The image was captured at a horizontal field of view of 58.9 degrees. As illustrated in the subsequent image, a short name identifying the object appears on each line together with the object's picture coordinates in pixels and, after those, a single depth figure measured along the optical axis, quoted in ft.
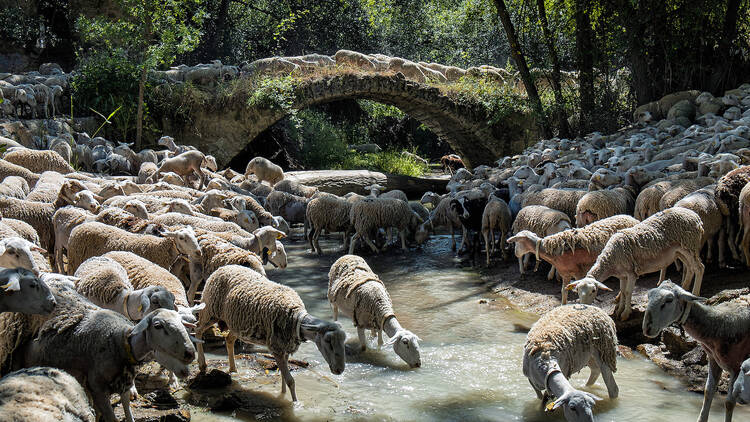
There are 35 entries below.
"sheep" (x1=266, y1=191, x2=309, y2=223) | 48.78
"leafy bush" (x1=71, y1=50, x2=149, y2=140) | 59.72
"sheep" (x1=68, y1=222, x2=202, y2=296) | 24.39
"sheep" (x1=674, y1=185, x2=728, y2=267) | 27.02
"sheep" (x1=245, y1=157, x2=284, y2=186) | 56.44
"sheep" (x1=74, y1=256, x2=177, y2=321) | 17.51
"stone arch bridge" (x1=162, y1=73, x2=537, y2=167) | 66.13
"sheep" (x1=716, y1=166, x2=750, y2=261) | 27.40
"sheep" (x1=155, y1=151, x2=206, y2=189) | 47.55
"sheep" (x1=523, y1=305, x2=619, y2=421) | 16.58
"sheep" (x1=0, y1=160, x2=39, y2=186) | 36.19
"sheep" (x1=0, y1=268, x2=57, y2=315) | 14.06
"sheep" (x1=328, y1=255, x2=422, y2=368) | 20.29
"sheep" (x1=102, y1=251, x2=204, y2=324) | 20.36
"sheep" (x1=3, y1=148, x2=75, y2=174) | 40.34
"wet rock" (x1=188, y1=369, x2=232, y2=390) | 19.27
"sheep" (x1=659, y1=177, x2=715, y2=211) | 29.07
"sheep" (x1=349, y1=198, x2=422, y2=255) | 40.86
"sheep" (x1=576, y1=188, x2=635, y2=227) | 31.60
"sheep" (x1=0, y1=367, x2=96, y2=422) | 11.32
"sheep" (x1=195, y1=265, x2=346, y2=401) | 18.04
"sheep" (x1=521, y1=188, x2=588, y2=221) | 35.12
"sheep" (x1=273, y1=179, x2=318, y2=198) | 51.75
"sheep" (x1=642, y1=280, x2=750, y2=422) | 16.84
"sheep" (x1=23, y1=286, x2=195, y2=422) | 14.57
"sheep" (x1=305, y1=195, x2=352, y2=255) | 42.78
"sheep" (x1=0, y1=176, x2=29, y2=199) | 31.17
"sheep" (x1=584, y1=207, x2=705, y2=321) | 24.61
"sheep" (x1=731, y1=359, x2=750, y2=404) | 13.94
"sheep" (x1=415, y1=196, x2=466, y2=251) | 41.96
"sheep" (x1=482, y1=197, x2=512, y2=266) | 36.55
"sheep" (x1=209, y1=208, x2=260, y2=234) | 35.09
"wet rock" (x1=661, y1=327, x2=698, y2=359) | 22.49
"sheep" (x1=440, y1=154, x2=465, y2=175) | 87.48
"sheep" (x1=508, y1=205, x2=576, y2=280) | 31.72
